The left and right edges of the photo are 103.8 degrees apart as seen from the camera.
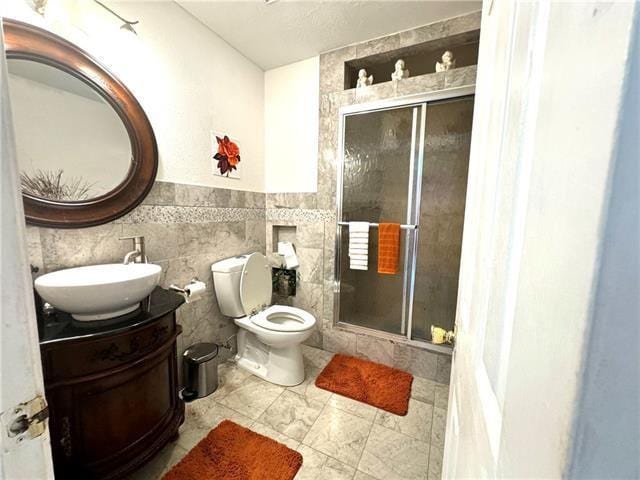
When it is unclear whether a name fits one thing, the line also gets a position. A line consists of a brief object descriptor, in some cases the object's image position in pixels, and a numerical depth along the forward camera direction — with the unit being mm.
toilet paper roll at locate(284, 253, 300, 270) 2303
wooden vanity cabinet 898
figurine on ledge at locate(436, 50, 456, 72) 1684
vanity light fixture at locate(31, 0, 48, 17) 1005
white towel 2021
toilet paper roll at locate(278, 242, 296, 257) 2311
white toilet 1747
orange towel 1939
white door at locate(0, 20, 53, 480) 390
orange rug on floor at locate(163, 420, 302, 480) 1185
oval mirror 1040
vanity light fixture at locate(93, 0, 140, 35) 1219
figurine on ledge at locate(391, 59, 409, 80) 1814
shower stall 1813
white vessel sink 891
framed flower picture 1837
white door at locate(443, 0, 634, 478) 160
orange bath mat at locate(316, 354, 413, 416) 1647
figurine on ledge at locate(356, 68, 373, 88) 1947
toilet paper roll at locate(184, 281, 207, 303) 1421
